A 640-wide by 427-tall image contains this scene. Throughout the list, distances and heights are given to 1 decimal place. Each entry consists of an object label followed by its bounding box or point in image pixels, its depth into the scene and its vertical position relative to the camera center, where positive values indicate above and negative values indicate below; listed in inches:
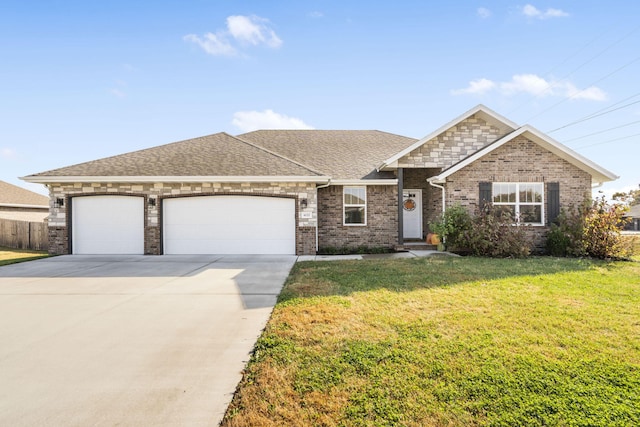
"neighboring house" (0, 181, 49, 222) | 780.6 +26.8
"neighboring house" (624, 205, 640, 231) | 1621.6 -57.0
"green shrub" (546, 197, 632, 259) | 398.6 -28.3
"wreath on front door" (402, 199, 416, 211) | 555.8 +13.1
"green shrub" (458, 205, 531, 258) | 402.6 -34.3
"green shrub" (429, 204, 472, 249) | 432.8 -17.0
